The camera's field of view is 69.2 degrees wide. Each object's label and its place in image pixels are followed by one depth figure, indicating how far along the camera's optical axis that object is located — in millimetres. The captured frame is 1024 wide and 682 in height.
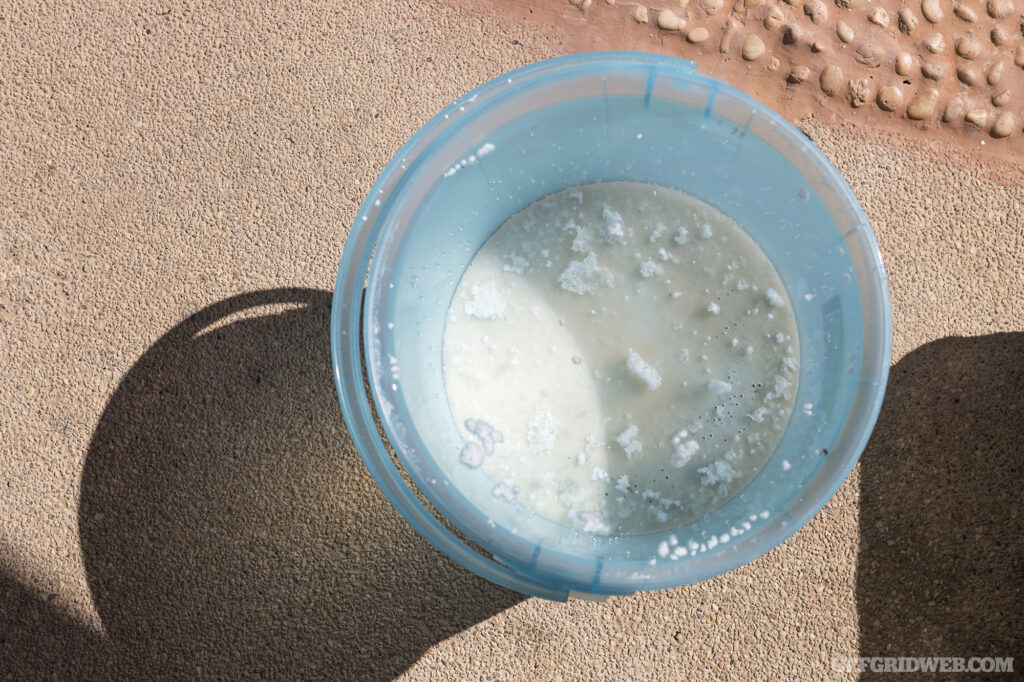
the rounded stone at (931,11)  1182
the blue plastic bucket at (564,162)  792
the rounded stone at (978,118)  1154
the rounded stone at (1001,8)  1180
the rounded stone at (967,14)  1182
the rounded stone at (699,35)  1182
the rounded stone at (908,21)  1173
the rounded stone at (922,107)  1152
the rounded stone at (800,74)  1163
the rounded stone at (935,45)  1175
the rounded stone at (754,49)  1174
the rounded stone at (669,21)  1180
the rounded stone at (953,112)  1158
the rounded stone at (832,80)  1155
